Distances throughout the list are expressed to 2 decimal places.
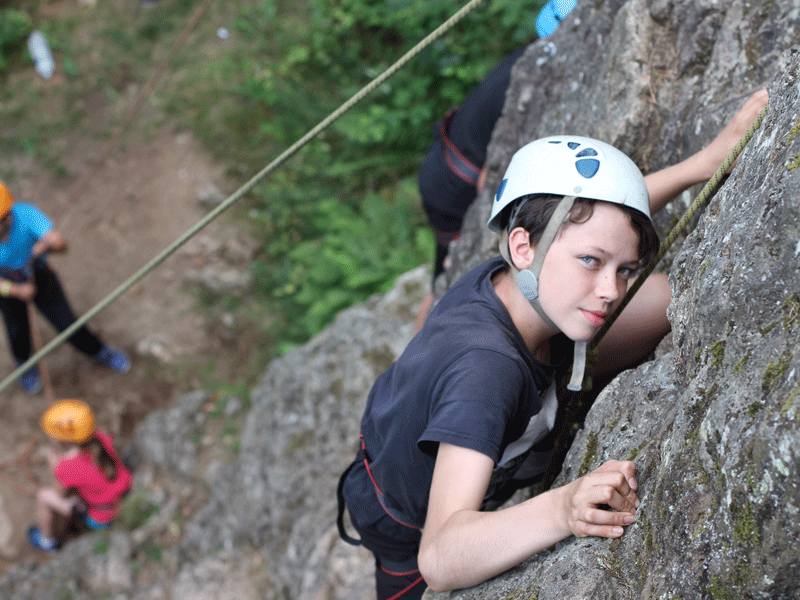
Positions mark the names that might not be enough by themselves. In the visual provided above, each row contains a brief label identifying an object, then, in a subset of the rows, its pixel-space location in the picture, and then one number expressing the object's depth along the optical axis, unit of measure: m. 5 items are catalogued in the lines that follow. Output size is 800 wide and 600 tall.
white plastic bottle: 10.61
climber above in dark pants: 4.31
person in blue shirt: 6.39
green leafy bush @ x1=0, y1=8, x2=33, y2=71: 10.83
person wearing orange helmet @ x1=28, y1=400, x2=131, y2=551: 6.16
